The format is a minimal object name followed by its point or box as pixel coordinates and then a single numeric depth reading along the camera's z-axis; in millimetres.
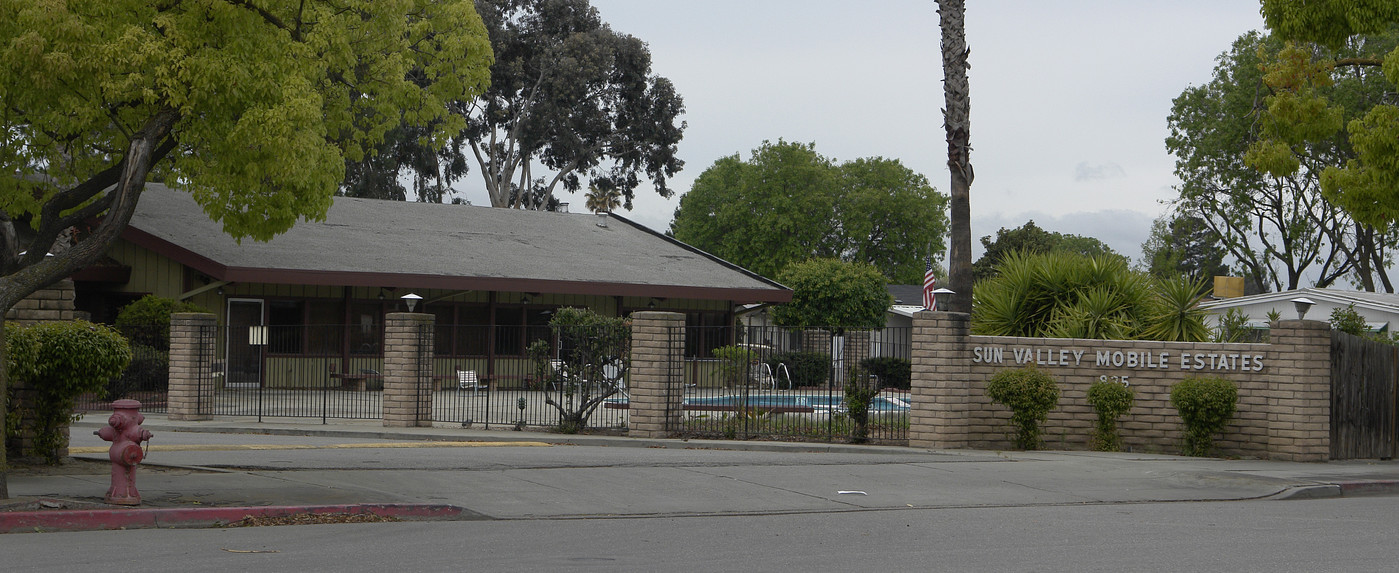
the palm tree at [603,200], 57447
